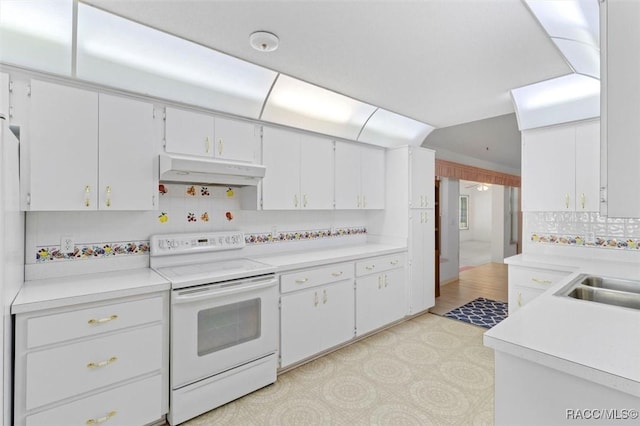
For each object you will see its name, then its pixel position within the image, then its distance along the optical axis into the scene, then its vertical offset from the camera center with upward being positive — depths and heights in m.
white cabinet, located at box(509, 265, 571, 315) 2.78 -0.60
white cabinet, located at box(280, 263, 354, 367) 2.79 -0.91
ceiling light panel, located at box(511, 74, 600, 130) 2.78 +1.08
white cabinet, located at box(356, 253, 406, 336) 3.44 -0.89
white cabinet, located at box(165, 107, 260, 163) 2.53 +0.67
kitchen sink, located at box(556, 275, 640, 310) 1.91 -0.48
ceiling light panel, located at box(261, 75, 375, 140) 3.03 +1.13
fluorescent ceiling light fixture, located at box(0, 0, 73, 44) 1.81 +1.16
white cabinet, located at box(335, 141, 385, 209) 3.71 +0.47
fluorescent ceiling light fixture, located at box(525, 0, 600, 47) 1.72 +1.15
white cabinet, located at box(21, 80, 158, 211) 1.99 +0.42
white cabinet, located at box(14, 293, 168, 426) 1.72 -0.89
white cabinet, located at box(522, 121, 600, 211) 2.90 +0.46
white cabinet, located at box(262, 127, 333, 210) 3.09 +0.45
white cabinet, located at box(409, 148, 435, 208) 4.04 +0.49
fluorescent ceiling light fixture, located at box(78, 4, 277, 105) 2.03 +1.17
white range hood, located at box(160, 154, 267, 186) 2.37 +0.34
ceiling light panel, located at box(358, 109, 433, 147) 3.95 +1.12
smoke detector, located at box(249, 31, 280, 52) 2.06 +1.16
